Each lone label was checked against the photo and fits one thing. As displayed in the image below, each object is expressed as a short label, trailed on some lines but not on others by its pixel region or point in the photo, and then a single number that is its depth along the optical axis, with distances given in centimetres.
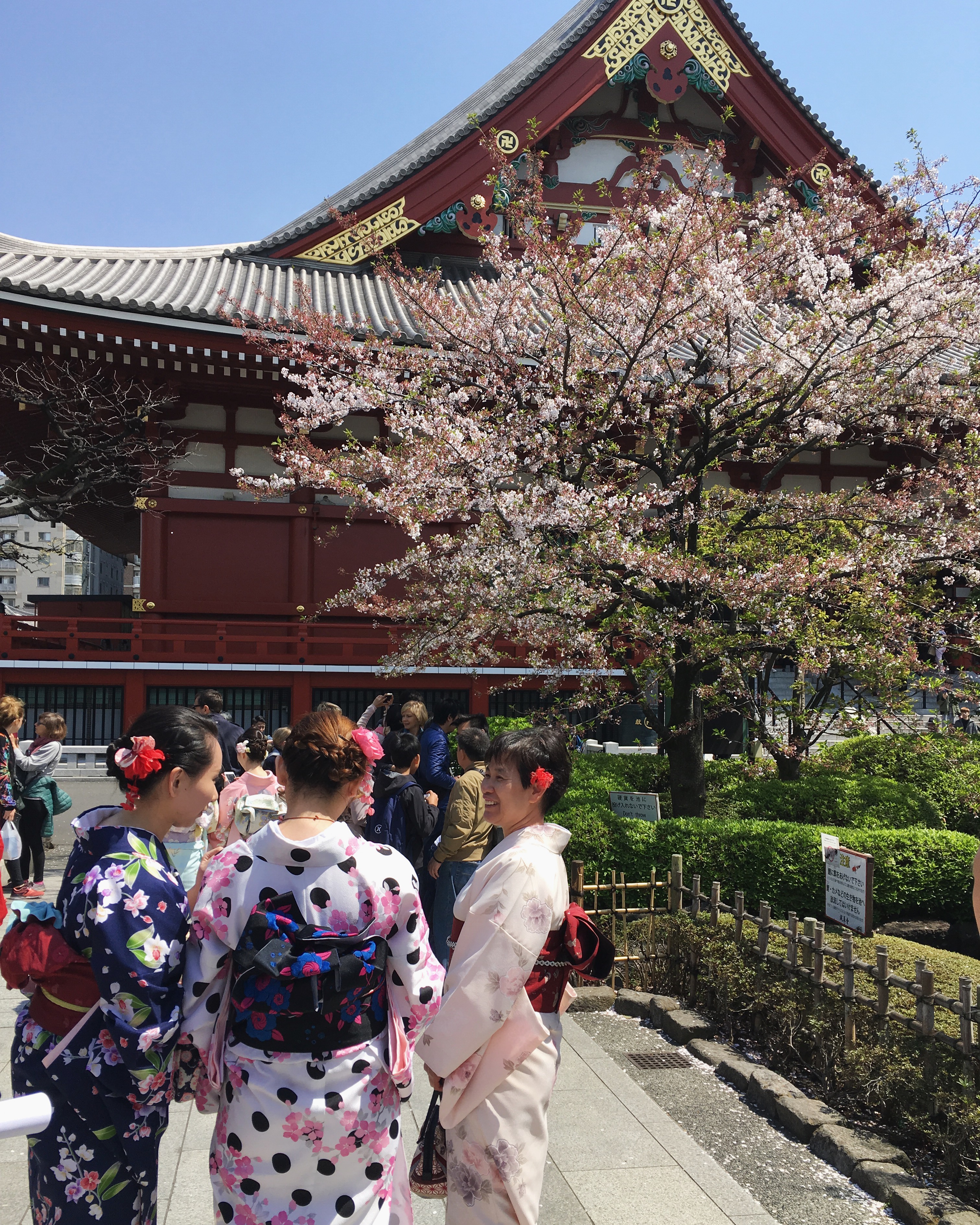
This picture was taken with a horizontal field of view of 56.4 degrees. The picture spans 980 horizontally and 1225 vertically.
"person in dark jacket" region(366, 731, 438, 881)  572
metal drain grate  486
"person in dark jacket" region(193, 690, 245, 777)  791
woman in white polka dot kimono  223
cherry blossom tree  770
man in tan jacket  540
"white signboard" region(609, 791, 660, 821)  728
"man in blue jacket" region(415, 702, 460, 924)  672
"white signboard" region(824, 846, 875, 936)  527
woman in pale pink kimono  251
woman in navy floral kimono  219
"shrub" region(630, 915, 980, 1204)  384
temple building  1188
